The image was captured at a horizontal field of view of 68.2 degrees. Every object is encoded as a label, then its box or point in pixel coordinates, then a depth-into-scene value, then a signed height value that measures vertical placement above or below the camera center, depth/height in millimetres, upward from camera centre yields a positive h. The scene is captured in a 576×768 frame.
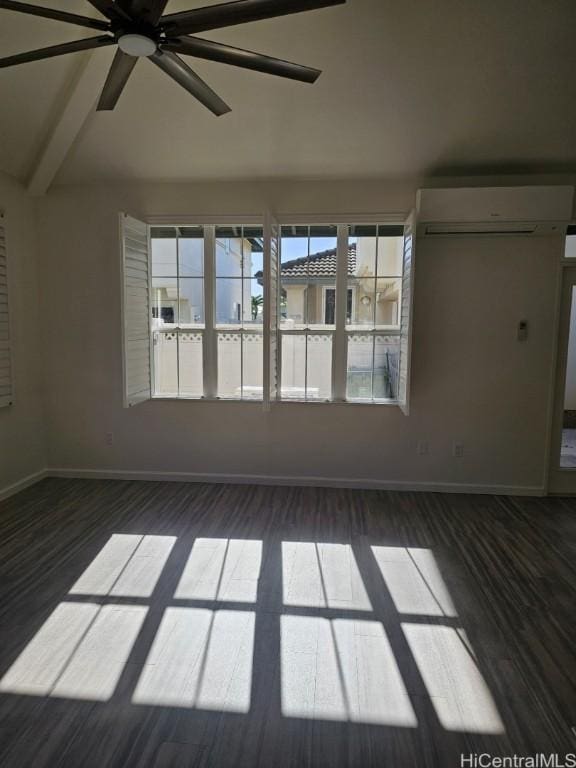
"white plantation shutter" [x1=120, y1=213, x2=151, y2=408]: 3547 +173
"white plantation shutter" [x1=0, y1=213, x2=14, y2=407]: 3633 -65
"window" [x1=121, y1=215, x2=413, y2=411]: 3941 +183
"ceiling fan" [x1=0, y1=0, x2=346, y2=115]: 1598 +1211
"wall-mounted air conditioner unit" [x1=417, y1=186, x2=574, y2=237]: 3371 +1004
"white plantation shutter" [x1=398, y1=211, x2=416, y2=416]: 3350 +162
